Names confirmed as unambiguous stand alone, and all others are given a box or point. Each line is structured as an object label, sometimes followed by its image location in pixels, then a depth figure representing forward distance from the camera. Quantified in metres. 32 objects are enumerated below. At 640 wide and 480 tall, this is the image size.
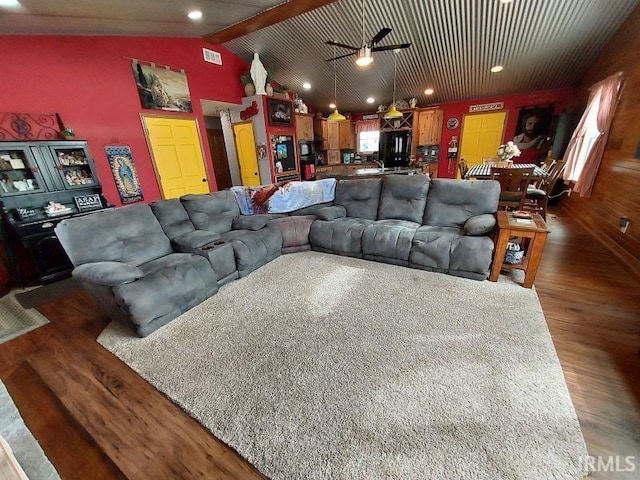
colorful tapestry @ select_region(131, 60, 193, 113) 3.96
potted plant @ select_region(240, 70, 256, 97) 5.50
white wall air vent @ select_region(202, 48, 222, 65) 4.81
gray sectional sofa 2.05
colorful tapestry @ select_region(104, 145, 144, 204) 3.71
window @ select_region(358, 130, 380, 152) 8.43
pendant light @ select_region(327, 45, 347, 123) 5.53
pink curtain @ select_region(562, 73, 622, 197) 3.64
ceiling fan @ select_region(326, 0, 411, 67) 3.28
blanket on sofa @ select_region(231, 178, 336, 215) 3.57
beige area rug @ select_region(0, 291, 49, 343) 2.18
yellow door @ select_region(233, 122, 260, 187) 5.88
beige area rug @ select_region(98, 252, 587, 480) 1.14
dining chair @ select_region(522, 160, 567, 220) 3.38
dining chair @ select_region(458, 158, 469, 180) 4.91
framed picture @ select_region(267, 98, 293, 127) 5.70
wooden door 6.55
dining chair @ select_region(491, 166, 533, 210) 3.02
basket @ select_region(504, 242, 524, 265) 2.49
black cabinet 2.80
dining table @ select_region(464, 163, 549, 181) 3.82
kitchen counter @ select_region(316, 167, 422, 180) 4.88
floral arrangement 4.20
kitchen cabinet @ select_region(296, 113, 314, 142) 6.79
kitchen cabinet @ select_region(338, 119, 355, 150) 8.55
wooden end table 2.20
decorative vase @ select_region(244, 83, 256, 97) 5.52
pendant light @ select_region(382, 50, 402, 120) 5.14
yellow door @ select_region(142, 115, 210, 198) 4.19
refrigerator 7.64
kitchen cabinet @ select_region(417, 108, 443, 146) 7.26
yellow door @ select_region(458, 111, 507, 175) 6.71
